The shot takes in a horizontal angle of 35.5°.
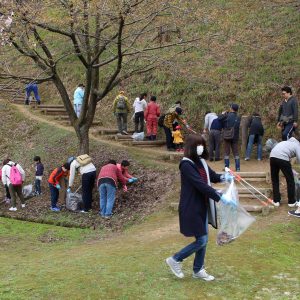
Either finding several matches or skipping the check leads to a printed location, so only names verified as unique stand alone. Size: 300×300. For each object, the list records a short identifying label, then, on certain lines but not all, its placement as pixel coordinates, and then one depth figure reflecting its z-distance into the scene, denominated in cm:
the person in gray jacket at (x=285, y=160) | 934
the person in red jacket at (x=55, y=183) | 1312
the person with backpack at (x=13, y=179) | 1345
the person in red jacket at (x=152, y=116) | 1678
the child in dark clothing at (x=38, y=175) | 1464
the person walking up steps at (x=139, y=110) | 1780
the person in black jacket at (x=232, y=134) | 1308
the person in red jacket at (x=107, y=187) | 1211
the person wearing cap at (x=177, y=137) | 1614
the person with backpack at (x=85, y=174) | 1289
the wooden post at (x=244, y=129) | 1538
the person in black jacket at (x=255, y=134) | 1474
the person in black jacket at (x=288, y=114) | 1145
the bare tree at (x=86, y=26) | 1165
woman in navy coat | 570
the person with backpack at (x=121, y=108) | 1745
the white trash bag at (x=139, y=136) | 1742
